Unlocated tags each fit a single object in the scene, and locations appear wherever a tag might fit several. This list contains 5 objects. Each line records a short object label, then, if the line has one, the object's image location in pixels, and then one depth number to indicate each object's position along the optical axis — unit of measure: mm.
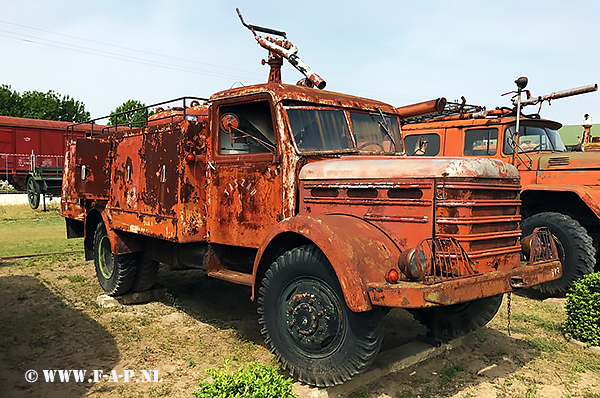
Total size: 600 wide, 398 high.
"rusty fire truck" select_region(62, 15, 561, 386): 3416
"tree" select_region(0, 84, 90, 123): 42656
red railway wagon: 21672
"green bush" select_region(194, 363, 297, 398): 2691
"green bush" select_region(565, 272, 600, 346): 4973
